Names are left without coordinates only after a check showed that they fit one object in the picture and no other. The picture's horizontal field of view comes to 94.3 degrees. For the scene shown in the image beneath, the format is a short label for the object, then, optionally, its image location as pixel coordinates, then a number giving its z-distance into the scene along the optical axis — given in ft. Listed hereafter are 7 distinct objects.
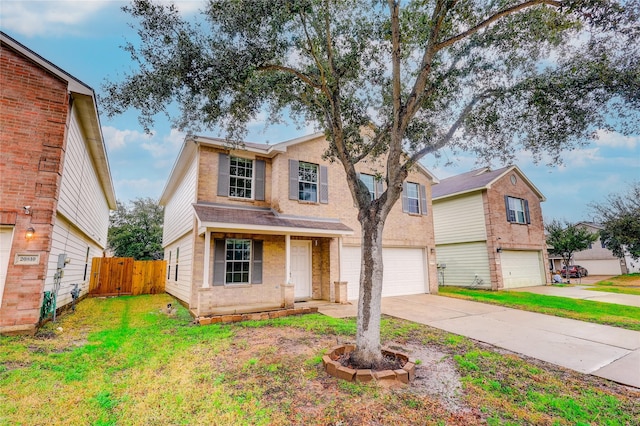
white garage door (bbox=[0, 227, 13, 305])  20.21
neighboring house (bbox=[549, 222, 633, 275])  103.30
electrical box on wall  25.29
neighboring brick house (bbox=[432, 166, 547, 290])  53.62
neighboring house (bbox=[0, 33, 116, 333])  20.39
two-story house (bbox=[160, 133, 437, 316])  31.68
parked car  92.73
